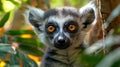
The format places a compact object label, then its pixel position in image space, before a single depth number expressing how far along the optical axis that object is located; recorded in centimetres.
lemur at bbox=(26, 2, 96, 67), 287
